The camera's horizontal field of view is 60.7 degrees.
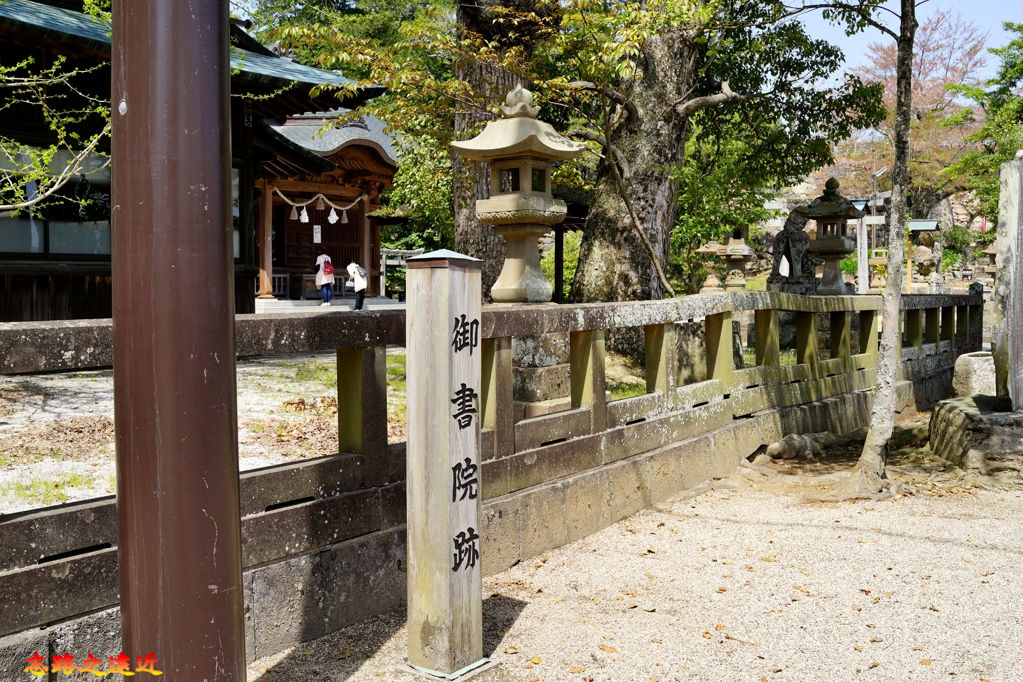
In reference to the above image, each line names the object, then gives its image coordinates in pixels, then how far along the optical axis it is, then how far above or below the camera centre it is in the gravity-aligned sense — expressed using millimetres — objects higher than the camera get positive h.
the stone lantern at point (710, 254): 20422 +885
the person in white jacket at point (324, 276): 20625 +349
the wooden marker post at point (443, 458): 3262 -634
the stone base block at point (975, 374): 9945 -938
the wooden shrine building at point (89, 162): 9195 +1785
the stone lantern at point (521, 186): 6578 +819
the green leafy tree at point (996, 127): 20344 +3914
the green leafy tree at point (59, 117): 9541 +1975
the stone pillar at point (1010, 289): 6828 +31
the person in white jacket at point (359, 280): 18297 +226
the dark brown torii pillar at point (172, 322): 2189 -81
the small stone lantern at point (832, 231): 13617 +981
